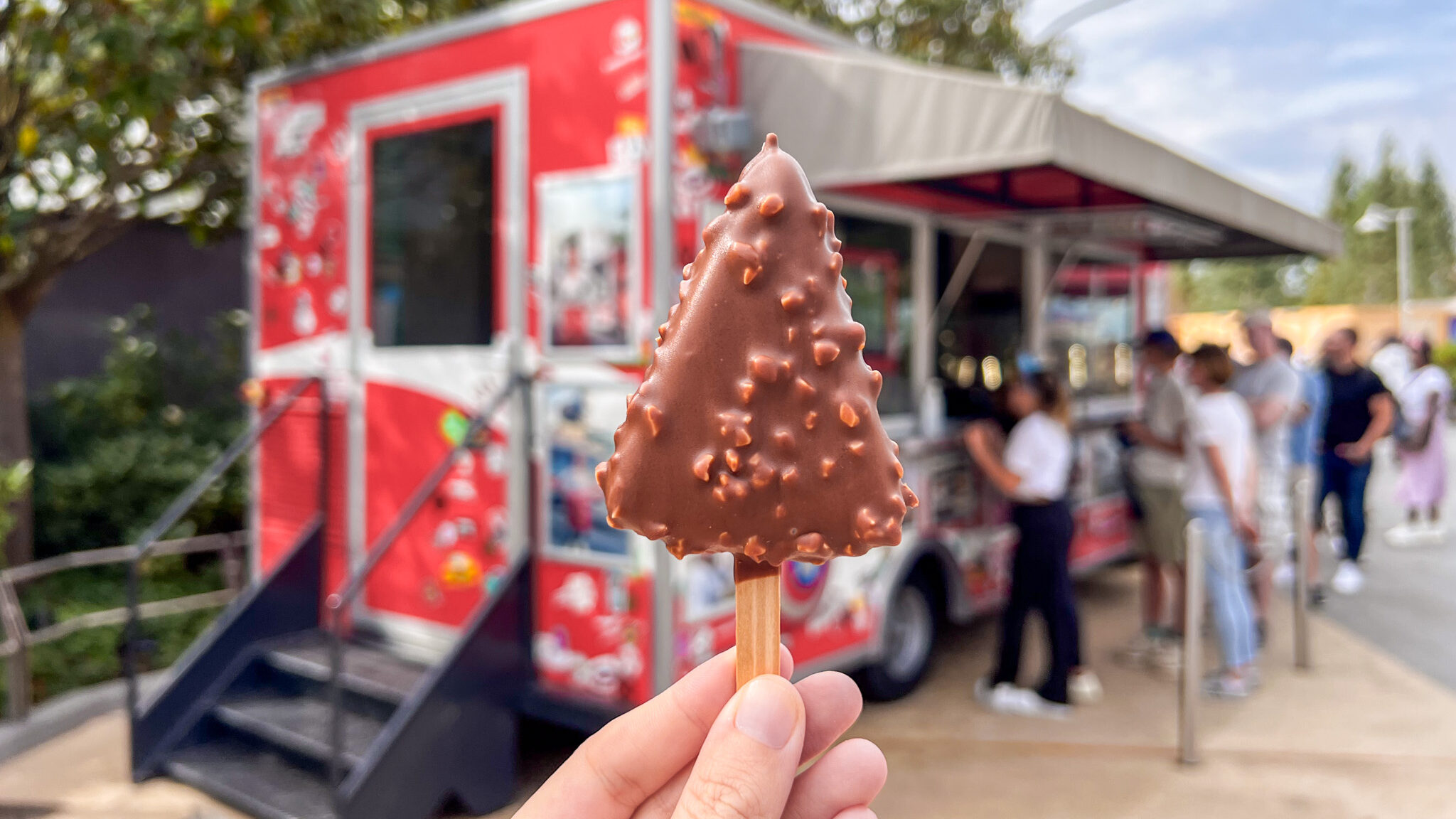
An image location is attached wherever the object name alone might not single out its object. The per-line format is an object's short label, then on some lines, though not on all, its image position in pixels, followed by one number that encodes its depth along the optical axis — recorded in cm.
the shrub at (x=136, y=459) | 745
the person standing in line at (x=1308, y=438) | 764
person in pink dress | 926
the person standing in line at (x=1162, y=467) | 579
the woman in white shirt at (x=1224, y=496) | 536
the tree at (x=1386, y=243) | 5753
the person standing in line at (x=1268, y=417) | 632
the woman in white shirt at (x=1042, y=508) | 508
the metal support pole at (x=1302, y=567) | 613
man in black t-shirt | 764
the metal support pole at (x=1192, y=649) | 464
